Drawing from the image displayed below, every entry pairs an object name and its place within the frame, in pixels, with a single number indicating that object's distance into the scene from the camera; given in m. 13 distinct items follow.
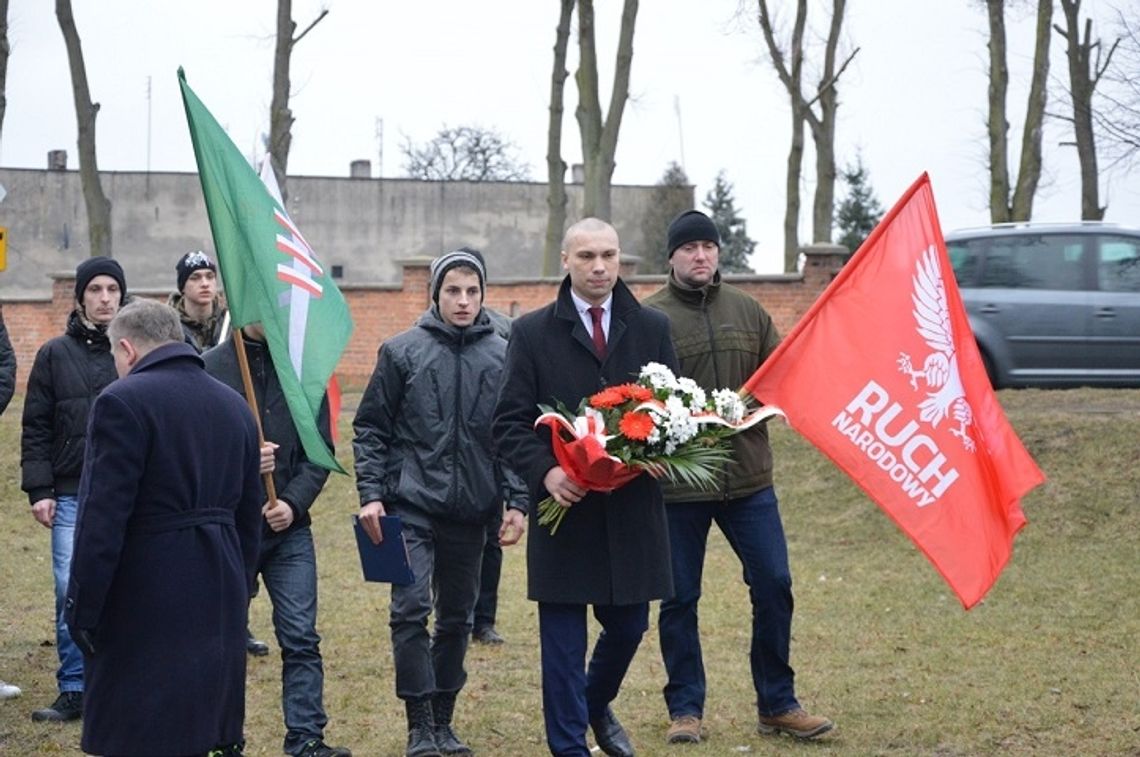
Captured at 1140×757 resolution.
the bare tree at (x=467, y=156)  70.19
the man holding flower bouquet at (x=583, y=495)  6.63
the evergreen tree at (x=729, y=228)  62.34
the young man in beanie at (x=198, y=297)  8.48
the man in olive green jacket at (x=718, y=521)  7.79
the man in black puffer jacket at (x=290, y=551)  7.33
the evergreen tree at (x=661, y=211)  59.94
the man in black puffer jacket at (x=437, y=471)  7.48
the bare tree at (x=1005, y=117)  27.38
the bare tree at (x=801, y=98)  31.55
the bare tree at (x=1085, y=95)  29.20
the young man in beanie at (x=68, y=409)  8.27
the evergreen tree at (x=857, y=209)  55.50
